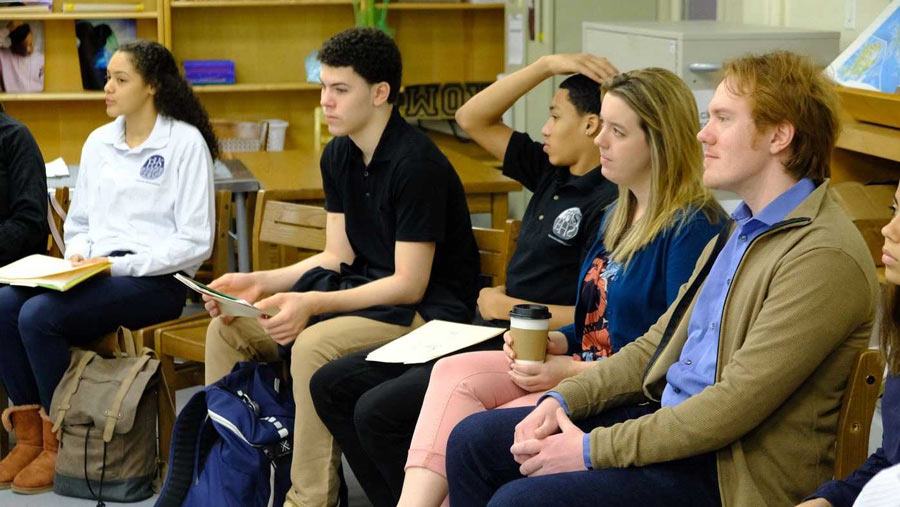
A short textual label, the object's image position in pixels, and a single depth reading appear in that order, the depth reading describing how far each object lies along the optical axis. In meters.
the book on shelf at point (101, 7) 6.03
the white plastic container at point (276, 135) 6.16
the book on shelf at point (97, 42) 6.20
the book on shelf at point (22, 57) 6.11
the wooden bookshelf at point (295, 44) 6.40
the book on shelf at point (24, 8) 5.96
